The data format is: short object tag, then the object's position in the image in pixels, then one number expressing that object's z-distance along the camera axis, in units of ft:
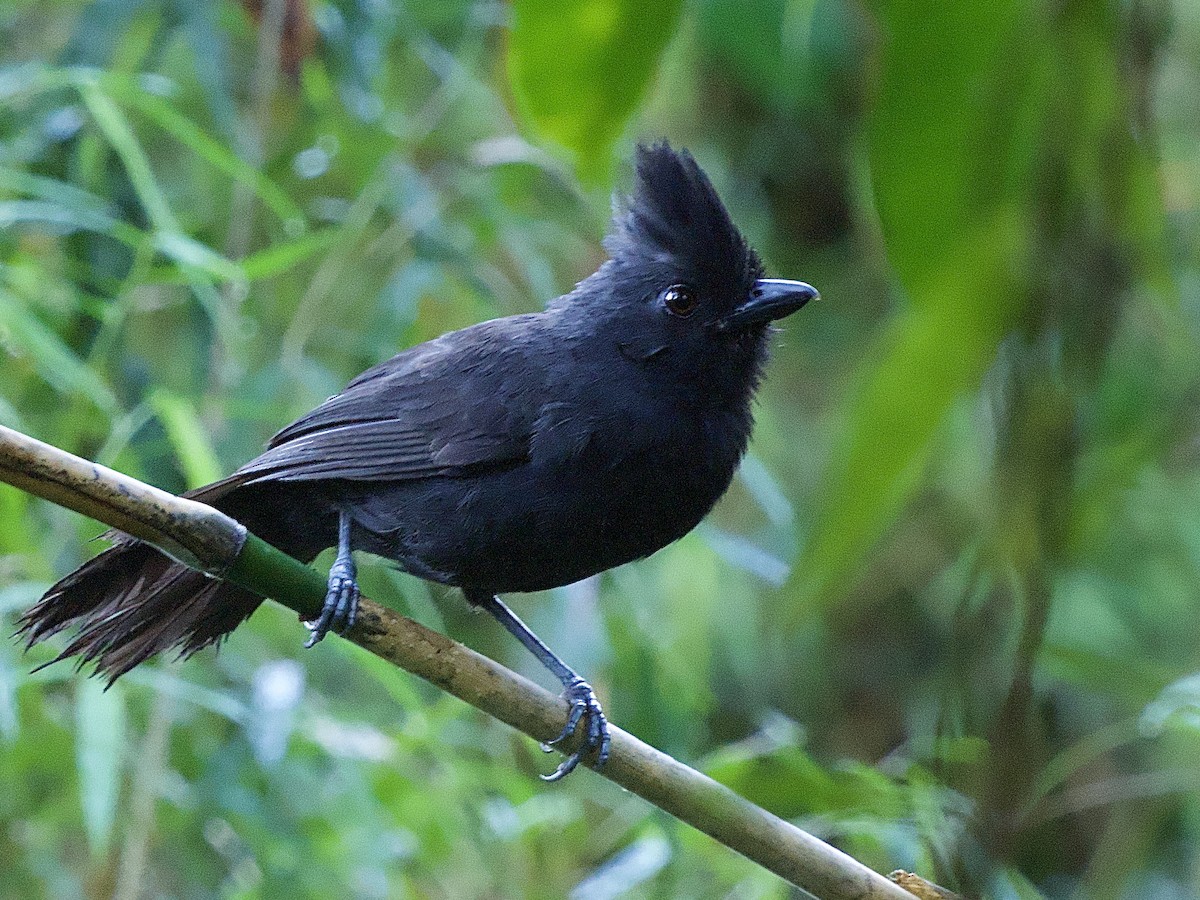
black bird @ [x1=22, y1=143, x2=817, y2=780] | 18.20
